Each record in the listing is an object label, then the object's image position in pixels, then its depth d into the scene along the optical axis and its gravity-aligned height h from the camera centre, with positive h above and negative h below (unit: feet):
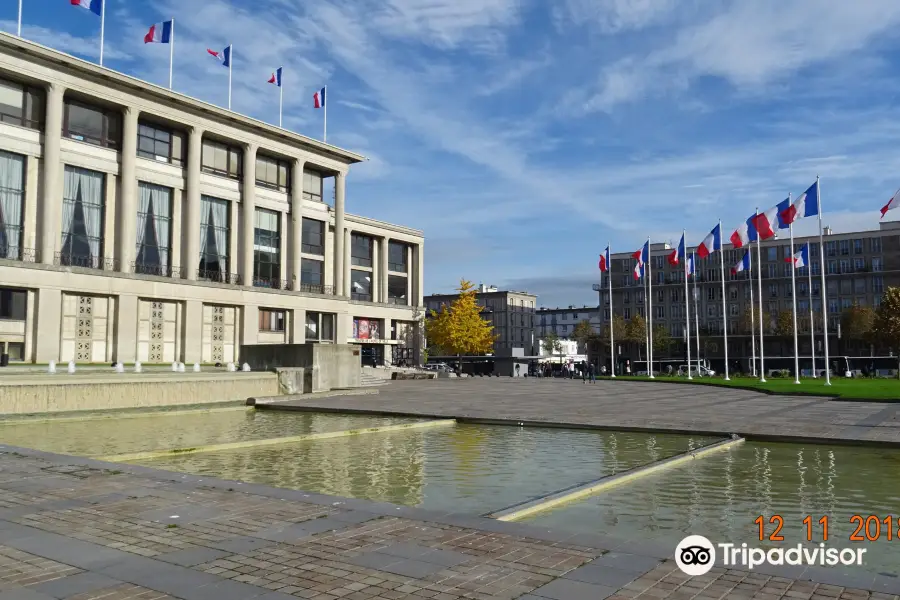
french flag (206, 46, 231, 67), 165.57 +69.98
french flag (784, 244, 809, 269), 169.48 +23.07
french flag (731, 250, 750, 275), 180.83 +23.14
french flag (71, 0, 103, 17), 131.26 +66.55
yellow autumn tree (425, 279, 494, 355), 278.87 +11.02
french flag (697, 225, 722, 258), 179.17 +28.53
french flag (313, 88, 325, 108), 194.59 +70.35
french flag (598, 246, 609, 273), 221.66 +29.51
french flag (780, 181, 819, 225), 136.15 +28.39
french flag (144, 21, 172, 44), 149.38 +68.22
